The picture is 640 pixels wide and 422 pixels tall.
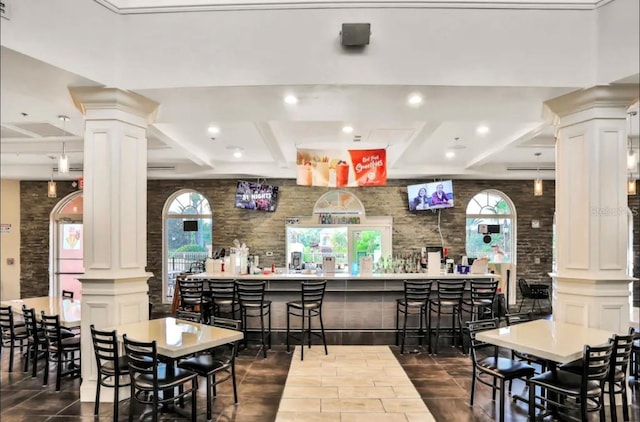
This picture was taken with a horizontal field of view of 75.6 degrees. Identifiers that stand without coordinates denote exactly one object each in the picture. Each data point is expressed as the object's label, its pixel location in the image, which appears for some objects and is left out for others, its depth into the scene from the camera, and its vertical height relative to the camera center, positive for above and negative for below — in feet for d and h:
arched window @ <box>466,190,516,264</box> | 33.19 -0.73
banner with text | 22.99 +2.86
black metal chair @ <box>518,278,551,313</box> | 30.04 -5.45
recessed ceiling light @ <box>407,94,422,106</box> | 13.74 +4.03
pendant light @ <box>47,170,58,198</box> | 24.00 +1.72
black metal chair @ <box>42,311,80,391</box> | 15.07 -4.72
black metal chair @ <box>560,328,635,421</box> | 10.96 -4.23
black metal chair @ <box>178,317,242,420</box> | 12.33 -4.54
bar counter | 21.53 -4.48
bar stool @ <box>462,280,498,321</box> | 19.92 -3.92
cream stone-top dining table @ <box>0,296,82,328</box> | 15.65 -3.99
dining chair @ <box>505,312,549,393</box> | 13.82 -3.54
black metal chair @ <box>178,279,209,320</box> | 20.25 -3.84
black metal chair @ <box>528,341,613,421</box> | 10.20 -4.38
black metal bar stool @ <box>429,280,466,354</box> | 19.97 -3.98
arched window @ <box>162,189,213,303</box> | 32.91 -1.29
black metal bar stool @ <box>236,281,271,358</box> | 19.74 -4.09
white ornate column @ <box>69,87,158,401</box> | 13.28 +0.03
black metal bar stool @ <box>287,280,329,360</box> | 19.34 -3.97
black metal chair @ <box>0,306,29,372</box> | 17.04 -4.82
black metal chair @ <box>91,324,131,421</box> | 11.79 -4.38
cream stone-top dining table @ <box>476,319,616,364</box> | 10.52 -3.45
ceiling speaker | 12.25 +5.52
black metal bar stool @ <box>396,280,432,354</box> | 19.99 -4.01
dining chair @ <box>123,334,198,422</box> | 10.85 -4.48
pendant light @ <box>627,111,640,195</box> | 15.65 +2.21
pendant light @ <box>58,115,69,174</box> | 17.62 +2.42
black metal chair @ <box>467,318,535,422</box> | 11.82 -4.47
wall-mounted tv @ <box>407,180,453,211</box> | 31.24 +1.73
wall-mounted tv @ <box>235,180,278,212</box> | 31.58 +1.69
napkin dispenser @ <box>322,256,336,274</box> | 22.70 -2.65
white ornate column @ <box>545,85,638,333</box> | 13.07 +0.29
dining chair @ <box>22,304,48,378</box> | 16.31 -4.78
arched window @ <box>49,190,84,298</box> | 33.04 -2.09
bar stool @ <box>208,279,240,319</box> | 20.03 -3.91
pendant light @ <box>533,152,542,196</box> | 26.20 +2.03
